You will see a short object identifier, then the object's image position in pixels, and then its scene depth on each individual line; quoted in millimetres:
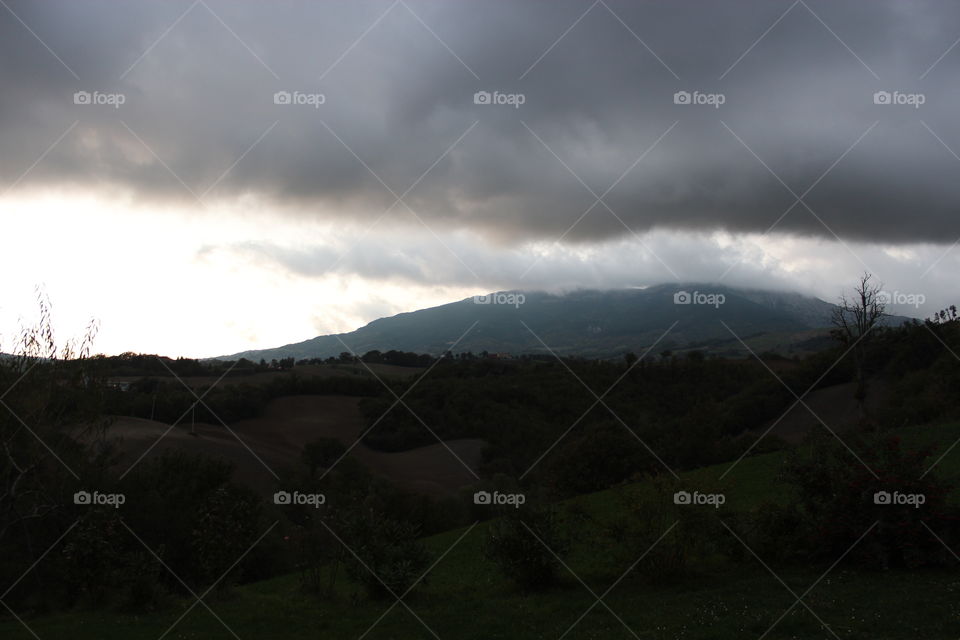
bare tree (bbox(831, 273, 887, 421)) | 38688
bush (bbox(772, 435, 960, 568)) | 12578
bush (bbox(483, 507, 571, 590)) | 14828
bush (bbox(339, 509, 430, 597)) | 15195
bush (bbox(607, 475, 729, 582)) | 14156
